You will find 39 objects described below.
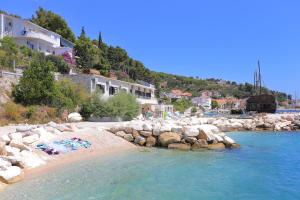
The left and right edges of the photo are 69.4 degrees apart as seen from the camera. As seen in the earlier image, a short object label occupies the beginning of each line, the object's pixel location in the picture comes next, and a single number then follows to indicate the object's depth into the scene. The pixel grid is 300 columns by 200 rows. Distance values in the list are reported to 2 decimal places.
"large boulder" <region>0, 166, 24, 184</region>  8.34
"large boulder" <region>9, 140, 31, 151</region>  10.85
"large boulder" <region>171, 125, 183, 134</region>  16.58
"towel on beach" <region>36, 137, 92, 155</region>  11.71
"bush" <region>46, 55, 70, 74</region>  30.31
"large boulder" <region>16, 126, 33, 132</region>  13.18
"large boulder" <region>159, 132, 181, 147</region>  16.01
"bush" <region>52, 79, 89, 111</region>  21.37
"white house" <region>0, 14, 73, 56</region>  34.70
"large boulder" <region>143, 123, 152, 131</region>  16.77
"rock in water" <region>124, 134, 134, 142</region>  16.70
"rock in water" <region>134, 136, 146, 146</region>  16.40
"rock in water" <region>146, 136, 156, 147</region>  16.22
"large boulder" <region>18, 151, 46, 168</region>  9.78
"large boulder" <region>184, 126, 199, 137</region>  16.20
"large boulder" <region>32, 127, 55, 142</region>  12.64
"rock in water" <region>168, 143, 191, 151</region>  15.58
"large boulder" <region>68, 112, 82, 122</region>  21.56
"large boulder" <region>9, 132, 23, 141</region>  11.55
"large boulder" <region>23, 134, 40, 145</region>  11.71
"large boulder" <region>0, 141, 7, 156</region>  9.78
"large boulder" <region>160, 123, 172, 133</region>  16.64
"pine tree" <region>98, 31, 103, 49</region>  50.78
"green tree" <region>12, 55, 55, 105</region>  20.17
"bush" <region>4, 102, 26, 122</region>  18.24
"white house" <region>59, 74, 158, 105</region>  28.08
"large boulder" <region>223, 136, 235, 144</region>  16.61
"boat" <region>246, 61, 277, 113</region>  45.34
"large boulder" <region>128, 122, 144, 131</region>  16.93
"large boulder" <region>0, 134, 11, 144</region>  11.18
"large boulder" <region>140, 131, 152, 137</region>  16.62
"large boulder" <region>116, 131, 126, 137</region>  16.86
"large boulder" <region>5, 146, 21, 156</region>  9.88
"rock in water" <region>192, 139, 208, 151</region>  15.79
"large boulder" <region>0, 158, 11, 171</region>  8.62
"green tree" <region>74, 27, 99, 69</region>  38.24
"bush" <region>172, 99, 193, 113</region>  49.73
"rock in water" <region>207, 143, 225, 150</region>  15.83
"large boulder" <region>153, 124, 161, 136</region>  16.55
